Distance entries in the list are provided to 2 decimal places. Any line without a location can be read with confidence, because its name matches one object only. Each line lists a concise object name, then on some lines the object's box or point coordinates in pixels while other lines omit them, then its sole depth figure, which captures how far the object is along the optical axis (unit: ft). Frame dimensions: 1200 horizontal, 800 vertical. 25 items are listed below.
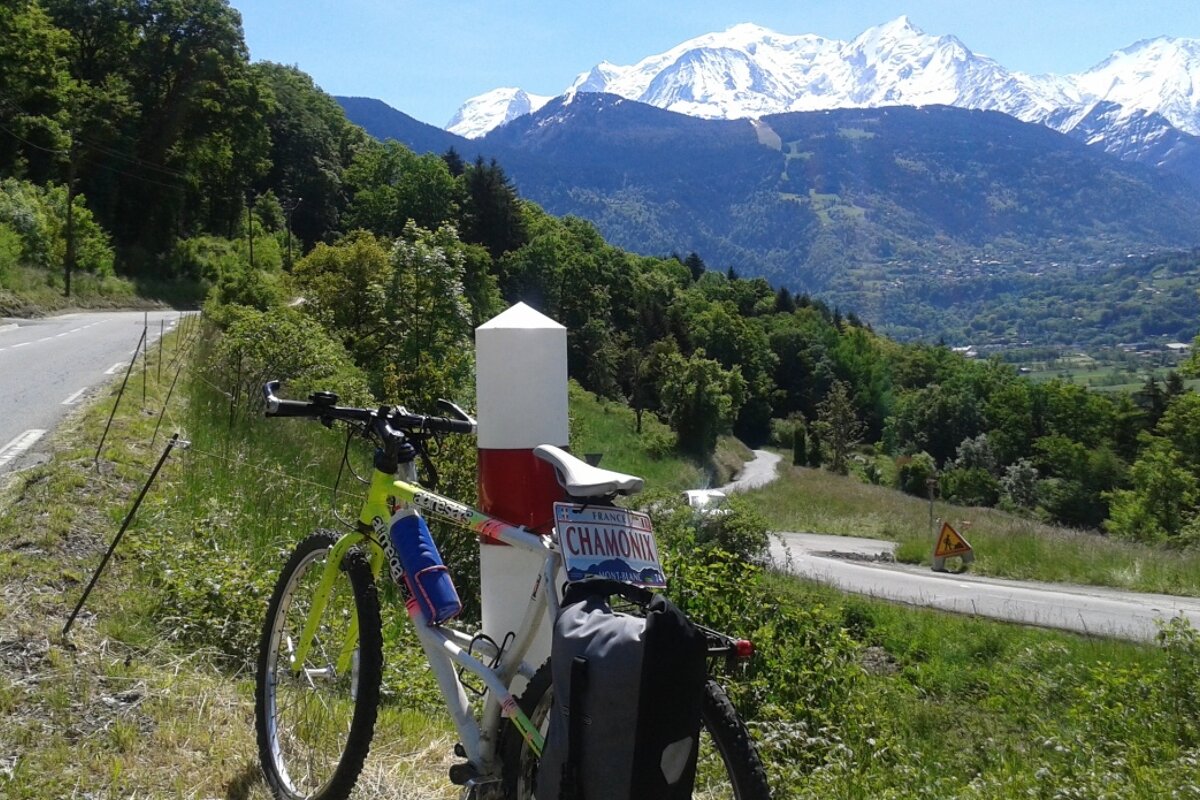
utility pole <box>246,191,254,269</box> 241.43
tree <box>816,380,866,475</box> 309.83
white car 59.54
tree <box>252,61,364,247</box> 281.54
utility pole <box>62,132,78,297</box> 115.14
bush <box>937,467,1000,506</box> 291.58
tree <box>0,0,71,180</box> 139.44
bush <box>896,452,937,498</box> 299.99
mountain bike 7.98
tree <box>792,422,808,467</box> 313.94
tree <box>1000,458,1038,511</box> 292.81
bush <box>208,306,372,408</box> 42.39
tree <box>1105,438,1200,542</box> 201.77
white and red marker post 10.98
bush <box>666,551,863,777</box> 17.43
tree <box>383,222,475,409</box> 85.25
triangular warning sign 83.92
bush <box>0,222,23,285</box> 99.40
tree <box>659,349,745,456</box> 232.53
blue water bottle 9.36
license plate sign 7.72
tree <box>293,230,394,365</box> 92.43
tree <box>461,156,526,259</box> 284.82
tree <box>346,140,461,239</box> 264.52
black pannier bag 6.43
